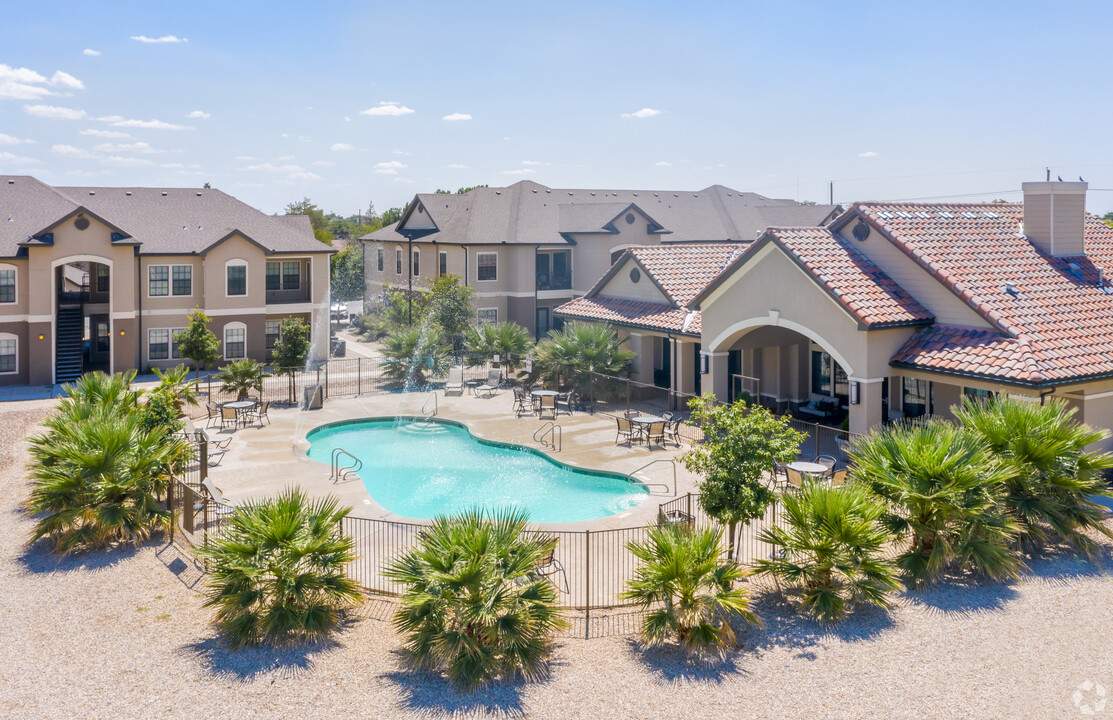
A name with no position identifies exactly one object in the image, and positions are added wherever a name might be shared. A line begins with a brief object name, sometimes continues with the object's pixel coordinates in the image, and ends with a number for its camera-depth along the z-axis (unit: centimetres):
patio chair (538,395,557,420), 2982
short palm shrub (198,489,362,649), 1323
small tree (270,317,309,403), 3328
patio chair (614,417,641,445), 2564
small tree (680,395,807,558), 1487
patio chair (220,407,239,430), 2760
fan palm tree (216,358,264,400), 3020
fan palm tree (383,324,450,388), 3491
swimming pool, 2078
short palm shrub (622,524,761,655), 1299
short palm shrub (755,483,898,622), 1395
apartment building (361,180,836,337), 4666
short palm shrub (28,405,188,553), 1672
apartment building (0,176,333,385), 3500
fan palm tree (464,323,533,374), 3569
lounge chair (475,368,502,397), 3441
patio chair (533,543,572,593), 1400
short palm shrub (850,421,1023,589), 1481
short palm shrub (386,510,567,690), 1231
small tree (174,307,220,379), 3347
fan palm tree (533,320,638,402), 3106
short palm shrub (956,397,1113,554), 1591
